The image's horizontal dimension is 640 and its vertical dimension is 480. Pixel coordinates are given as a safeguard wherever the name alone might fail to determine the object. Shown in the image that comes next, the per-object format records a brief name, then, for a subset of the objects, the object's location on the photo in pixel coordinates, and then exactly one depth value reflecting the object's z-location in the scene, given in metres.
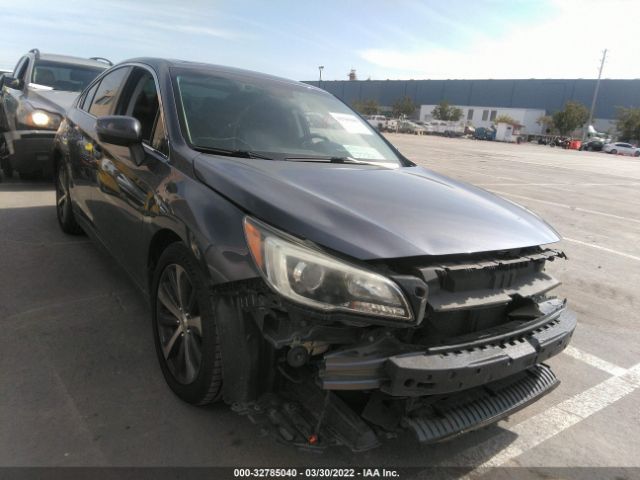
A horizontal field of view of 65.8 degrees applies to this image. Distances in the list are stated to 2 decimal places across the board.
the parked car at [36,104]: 7.05
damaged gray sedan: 1.85
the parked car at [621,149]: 53.09
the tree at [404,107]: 95.50
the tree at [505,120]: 81.62
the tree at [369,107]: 92.94
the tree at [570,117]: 72.06
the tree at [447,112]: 87.94
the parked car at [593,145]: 58.09
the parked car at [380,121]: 72.19
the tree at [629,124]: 66.38
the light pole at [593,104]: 71.75
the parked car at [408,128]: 72.88
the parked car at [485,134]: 67.94
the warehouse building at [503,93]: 85.56
